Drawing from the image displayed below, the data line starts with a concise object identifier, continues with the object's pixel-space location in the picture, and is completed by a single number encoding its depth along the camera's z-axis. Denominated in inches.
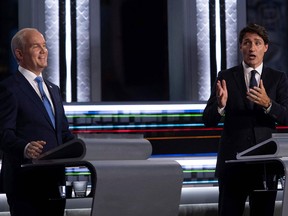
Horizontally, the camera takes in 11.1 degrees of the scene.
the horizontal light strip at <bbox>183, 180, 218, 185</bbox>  448.3
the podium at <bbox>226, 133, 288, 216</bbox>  233.9
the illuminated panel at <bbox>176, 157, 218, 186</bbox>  448.6
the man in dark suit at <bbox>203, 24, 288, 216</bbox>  263.9
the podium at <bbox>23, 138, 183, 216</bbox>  215.4
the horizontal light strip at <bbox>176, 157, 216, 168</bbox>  448.6
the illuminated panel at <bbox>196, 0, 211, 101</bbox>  468.6
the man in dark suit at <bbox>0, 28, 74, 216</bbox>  228.2
